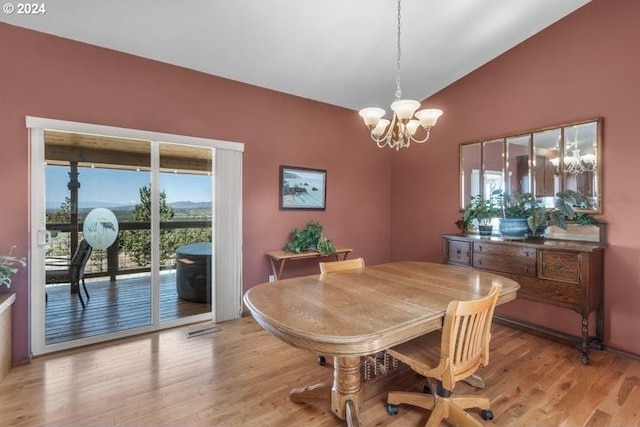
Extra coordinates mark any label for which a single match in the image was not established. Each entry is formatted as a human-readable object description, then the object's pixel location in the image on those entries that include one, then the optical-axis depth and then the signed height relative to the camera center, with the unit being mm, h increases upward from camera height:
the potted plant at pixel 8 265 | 2235 -414
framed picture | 3988 +303
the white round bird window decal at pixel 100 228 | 2975 -153
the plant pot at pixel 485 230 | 3439 -220
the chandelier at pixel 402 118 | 2197 +686
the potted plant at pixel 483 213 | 3326 -32
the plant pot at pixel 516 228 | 3184 -186
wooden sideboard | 2604 -548
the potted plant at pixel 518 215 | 3184 -54
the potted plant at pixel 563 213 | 2867 -34
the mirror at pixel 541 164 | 2947 +497
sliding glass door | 2766 -251
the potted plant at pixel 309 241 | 3840 -376
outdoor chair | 2910 -533
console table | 3612 -528
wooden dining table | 1389 -524
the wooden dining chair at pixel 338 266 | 2529 -461
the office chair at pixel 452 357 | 1567 -824
